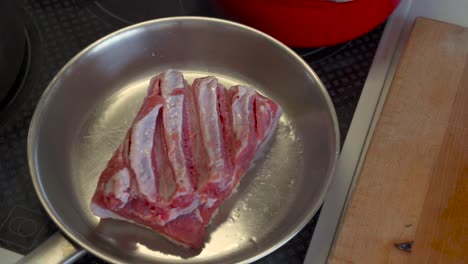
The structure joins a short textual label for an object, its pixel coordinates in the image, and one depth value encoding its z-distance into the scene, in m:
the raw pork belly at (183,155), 0.94
